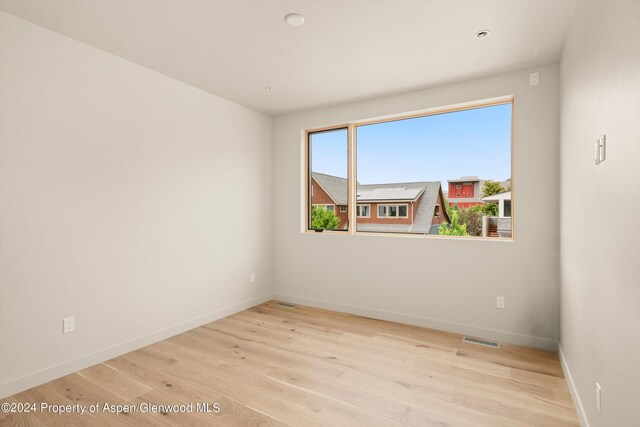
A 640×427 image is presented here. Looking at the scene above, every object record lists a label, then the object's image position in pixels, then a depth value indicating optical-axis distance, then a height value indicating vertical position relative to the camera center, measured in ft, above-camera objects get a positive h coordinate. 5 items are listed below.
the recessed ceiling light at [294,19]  7.47 +4.47
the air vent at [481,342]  10.19 -4.01
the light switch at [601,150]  5.03 +1.02
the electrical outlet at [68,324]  8.34 -2.83
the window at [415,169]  11.09 +1.72
